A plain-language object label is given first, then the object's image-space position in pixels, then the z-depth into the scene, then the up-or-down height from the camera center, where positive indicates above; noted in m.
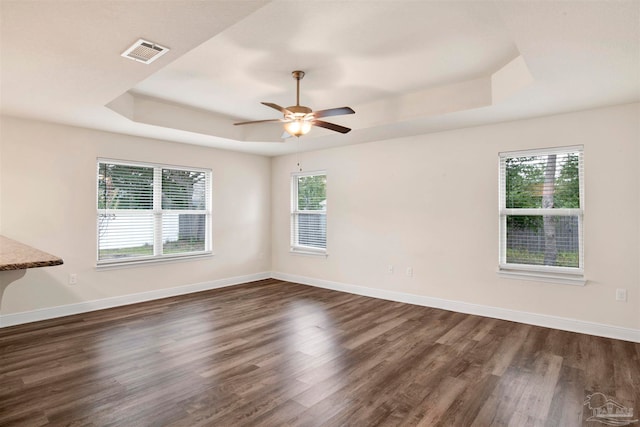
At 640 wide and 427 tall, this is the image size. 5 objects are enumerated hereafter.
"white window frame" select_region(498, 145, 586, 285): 3.87 -0.25
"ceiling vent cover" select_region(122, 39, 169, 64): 2.33 +1.15
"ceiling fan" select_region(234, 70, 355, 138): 3.26 +0.96
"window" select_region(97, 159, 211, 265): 4.84 +0.03
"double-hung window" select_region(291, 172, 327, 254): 6.23 +0.04
